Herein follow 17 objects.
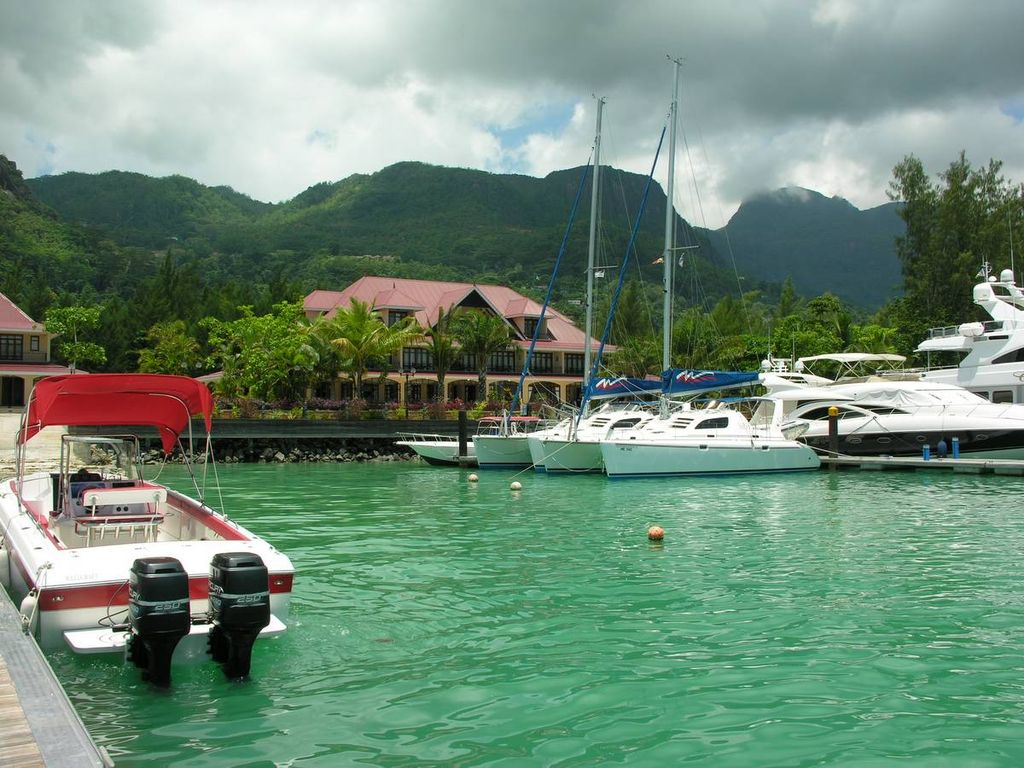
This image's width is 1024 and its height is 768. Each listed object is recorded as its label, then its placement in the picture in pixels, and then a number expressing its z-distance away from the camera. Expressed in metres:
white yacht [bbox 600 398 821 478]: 30.45
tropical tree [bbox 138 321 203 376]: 58.50
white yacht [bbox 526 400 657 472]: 31.77
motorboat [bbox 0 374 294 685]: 8.10
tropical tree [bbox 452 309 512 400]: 52.66
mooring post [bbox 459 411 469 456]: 36.94
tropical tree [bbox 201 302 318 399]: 47.44
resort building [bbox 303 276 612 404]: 57.06
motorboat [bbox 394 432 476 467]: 37.24
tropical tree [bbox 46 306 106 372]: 53.94
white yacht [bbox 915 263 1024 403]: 36.09
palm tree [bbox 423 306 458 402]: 51.62
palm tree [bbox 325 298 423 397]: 47.72
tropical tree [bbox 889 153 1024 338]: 58.56
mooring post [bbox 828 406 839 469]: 34.25
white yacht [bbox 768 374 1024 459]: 33.12
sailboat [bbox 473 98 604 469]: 34.97
